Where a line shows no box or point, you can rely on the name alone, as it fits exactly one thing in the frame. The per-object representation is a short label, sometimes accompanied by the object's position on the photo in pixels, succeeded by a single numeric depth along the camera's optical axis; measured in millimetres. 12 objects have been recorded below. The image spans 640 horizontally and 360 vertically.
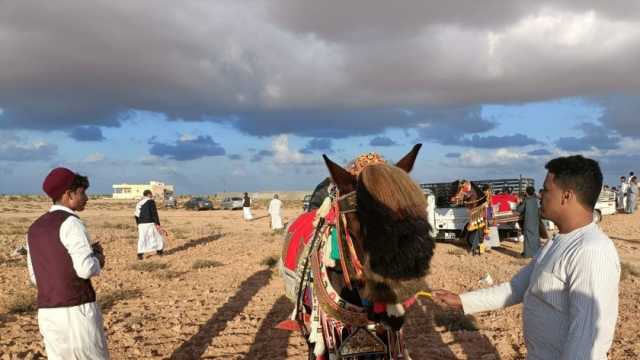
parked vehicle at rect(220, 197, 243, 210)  46688
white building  103250
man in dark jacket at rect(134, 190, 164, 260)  12742
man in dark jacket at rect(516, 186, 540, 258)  11846
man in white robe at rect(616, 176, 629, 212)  24481
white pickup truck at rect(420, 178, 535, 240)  14609
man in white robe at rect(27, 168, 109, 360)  3148
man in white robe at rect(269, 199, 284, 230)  21156
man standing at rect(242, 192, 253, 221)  28094
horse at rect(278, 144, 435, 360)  2256
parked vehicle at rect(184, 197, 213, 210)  46719
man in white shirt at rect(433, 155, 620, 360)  1949
